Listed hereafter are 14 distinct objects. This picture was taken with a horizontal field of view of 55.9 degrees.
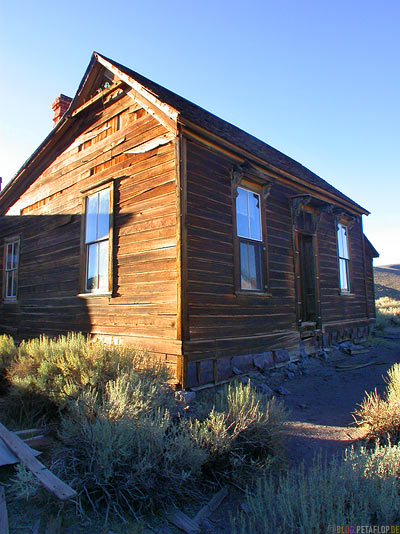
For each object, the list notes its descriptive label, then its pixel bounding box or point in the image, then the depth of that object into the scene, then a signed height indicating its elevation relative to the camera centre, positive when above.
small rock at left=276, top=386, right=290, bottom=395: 6.99 -1.47
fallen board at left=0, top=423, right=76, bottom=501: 3.05 -1.41
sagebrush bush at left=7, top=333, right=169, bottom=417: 5.05 -0.84
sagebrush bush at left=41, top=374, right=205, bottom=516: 3.23 -1.34
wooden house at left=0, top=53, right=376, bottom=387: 6.31 +1.53
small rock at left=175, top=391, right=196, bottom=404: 5.58 -1.25
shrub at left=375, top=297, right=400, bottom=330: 15.78 -0.34
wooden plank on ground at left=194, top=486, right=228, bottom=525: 3.18 -1.71
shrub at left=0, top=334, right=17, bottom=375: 6.73 -0.73
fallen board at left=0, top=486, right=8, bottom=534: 2.77 -1.55
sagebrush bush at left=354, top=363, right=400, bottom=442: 4.44 -1.30
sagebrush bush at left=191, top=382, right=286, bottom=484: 3.83 -1.31
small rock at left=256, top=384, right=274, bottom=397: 6.74 -1.39
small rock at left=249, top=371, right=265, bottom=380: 7.15 -1.21
